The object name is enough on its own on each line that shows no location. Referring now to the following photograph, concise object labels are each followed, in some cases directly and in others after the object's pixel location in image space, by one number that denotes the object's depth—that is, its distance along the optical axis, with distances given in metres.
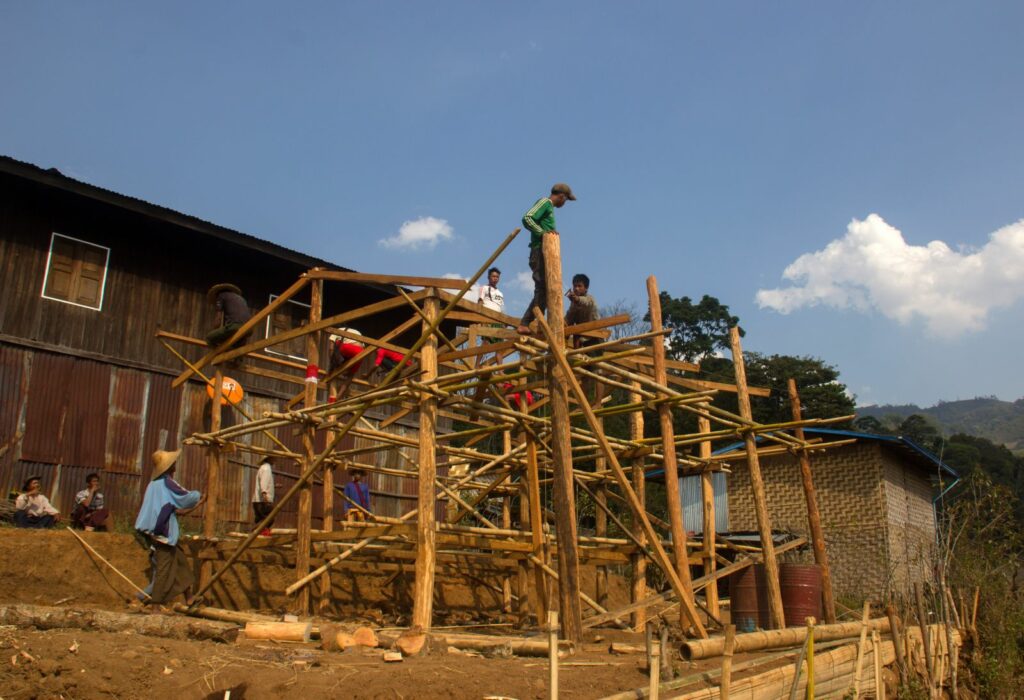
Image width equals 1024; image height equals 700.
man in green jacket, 9.12
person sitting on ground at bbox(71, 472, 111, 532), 13.07
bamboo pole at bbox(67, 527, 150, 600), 10.37
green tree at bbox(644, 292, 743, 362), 42.44
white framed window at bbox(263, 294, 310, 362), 17.35
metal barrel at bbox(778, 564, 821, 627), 10.95
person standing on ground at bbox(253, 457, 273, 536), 12.12
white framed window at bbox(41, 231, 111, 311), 14.65
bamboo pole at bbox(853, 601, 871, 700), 8.73
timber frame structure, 8.37
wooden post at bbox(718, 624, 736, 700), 6.04
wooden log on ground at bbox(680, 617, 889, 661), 7.43
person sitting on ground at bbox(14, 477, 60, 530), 12.43
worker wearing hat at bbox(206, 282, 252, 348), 11.23
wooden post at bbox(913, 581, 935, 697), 10.81
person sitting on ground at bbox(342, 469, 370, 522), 13.55
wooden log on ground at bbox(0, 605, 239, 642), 7.34
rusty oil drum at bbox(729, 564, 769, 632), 10.82
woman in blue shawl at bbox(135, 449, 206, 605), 9.32
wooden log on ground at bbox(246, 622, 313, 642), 7.70
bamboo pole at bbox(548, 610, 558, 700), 5.31
